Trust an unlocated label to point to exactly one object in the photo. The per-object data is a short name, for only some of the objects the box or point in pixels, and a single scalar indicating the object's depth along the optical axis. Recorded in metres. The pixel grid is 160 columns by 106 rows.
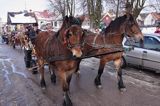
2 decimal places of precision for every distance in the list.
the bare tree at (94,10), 16.44
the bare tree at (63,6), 22.59
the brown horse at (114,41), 3.79
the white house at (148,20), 35.59
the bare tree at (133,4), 14.56
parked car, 4.99
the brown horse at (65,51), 2.79
